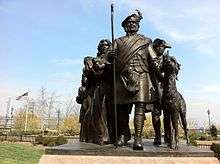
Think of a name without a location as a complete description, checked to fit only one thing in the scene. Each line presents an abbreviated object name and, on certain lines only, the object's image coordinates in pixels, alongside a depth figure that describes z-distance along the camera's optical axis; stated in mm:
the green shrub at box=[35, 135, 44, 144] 27523
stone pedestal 4953
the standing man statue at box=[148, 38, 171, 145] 5853
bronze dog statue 5523
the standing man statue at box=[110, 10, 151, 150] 5594
